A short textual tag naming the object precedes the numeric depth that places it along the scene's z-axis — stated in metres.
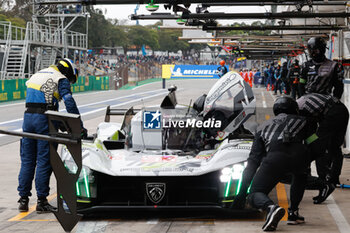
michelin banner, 56.75
